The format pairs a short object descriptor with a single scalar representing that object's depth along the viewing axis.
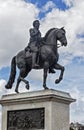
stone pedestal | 21.98
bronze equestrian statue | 23.00
